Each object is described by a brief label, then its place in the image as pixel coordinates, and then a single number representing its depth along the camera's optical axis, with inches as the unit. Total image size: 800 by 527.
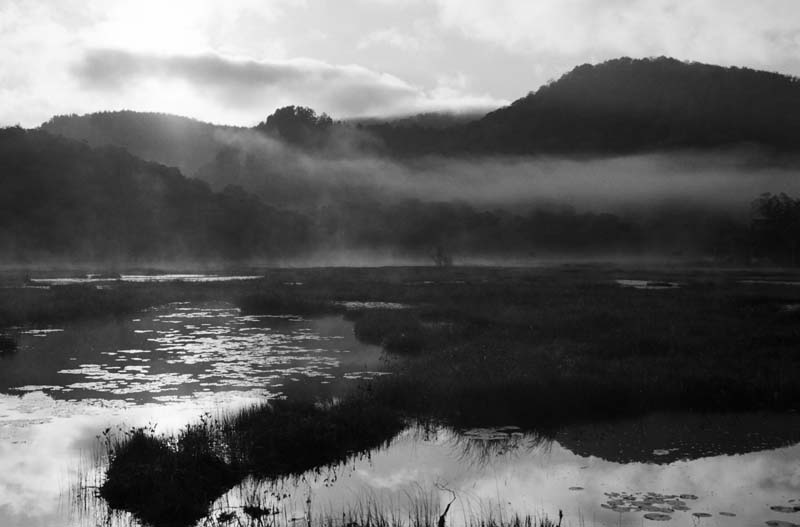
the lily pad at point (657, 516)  482.3
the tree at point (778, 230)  6225.4
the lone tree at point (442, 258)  6507.9
